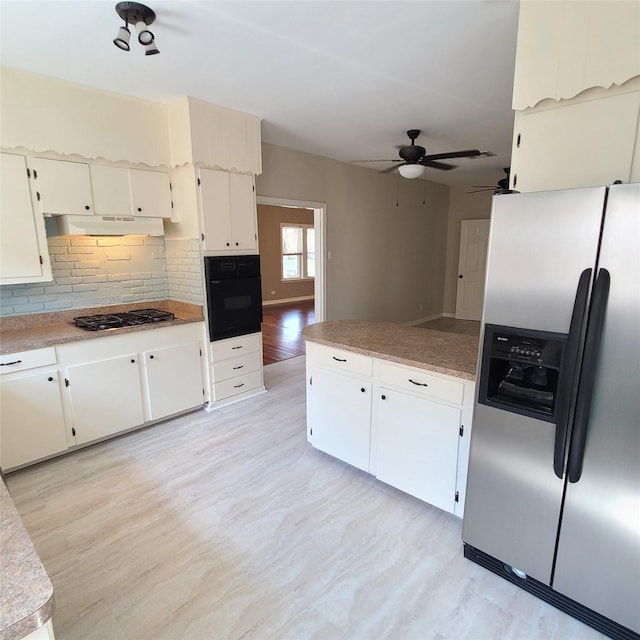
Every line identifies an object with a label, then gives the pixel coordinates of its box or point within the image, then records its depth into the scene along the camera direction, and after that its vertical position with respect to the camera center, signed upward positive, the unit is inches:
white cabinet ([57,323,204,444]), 110.7 -40.3
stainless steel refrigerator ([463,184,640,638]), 53.0 -23.2
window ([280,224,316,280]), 395.9 -2.1
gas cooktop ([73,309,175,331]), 118.5 -22.8
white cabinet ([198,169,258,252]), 130.8 +13.8
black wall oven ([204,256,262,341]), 134.3 -16.4
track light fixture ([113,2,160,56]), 72.7 +44.0
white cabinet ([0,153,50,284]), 102.4 +6.4
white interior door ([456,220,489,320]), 291.4 -13.2
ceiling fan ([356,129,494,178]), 153.5 +36.3
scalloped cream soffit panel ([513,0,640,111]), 58.4 +32.5
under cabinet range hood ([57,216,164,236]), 112.1 +7.5
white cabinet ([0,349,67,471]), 98.6 -42.0
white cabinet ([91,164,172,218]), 118.4 +18.8
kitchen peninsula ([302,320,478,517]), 78.8 -34.9
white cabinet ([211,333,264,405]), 140.9 -44.4
